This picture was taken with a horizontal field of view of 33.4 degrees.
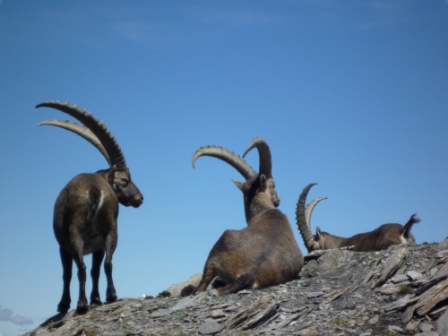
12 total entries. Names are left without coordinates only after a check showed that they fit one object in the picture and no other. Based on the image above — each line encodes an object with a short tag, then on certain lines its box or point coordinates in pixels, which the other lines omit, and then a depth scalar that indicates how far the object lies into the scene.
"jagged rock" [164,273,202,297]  16.14
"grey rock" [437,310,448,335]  10.88
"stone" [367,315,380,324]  11.73
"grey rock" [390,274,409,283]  13.05
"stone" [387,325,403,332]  11.34
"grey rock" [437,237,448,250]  14.14
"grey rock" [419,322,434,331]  11.13
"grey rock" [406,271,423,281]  12.92
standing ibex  13.68
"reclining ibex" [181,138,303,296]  13.73
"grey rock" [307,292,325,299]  12.96
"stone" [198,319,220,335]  11.91
